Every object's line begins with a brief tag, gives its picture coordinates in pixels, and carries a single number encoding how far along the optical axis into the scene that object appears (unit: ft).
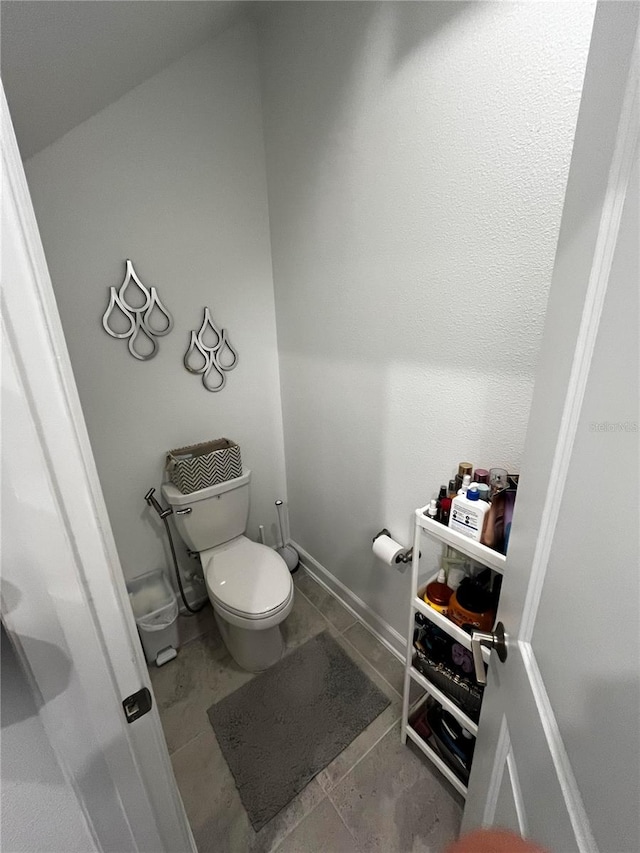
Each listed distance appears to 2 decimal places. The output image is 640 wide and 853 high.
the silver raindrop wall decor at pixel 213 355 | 5.14
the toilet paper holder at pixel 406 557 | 4.23
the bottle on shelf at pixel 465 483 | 3.15
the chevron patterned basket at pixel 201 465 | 4.97
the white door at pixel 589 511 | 1.17
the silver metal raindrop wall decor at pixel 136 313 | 4.42
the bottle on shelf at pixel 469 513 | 2.88
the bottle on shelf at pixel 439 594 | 3.47
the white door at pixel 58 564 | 1.17
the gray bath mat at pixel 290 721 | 3.84
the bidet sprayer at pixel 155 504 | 5.10
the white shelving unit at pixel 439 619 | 2.87
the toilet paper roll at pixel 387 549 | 4.23
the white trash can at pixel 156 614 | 4.98
